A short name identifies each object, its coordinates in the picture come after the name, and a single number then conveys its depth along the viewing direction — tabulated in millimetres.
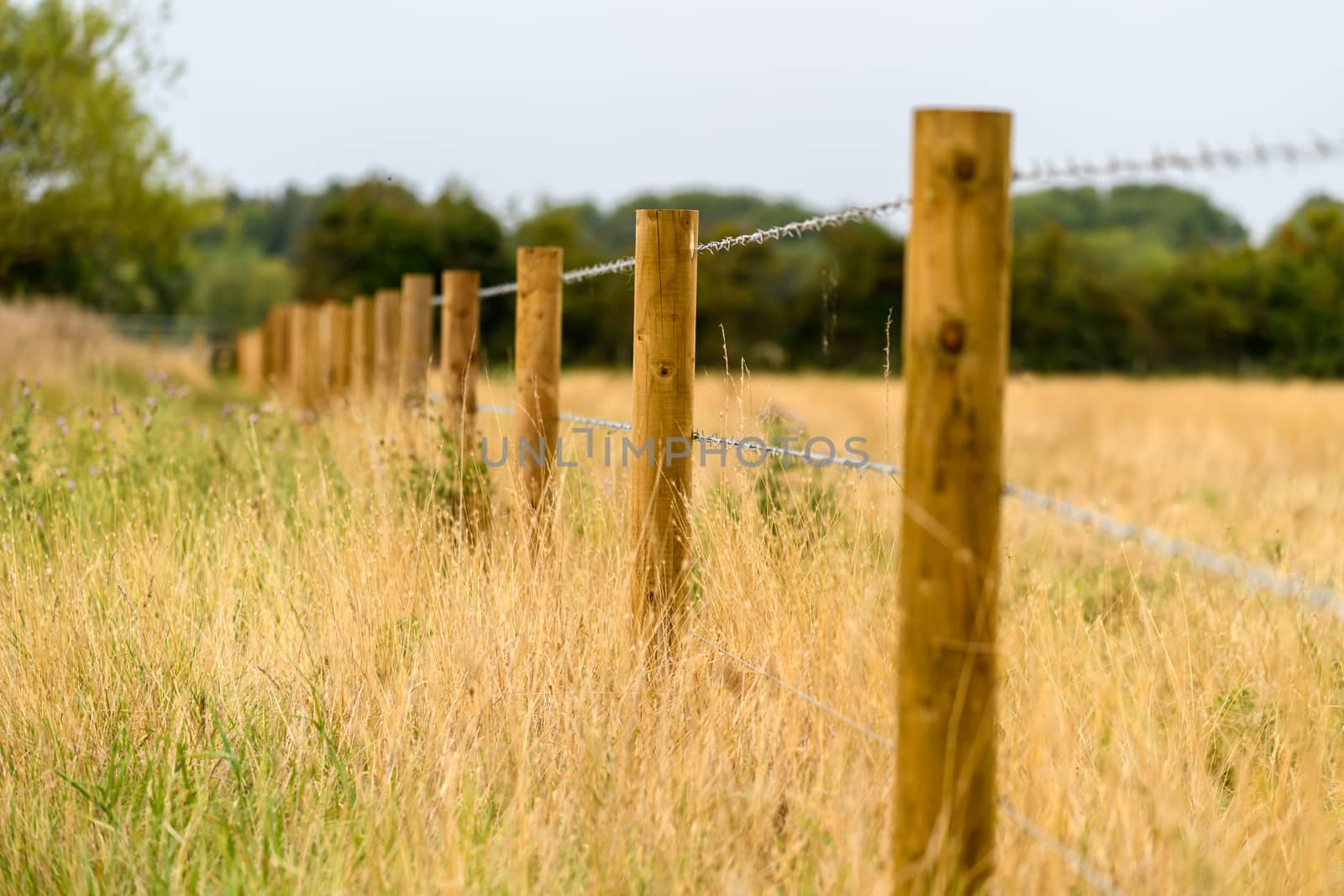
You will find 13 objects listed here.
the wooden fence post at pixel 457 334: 11812
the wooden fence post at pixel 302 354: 25672
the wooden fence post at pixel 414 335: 14367
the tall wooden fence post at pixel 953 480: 3988
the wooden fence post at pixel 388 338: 16562
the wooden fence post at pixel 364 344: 19156
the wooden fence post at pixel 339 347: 21391
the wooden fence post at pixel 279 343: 35844
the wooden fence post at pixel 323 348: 22562
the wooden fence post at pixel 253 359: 40500
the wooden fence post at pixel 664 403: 7242
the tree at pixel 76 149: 37031
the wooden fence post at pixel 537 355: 9703
